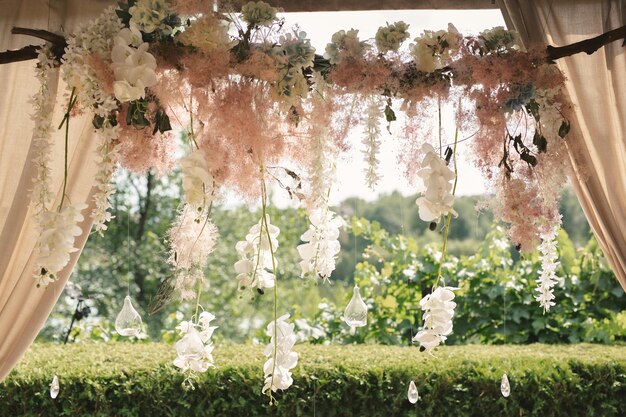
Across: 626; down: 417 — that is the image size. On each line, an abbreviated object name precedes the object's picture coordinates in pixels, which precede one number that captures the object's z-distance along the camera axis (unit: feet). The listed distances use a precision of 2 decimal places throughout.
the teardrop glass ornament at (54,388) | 9.41
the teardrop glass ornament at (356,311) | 8.56
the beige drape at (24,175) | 9.34
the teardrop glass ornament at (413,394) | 9.27
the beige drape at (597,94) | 9.18
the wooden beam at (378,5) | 9.76
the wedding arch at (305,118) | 8.18
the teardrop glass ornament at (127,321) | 8.33
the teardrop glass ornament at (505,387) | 9.18
